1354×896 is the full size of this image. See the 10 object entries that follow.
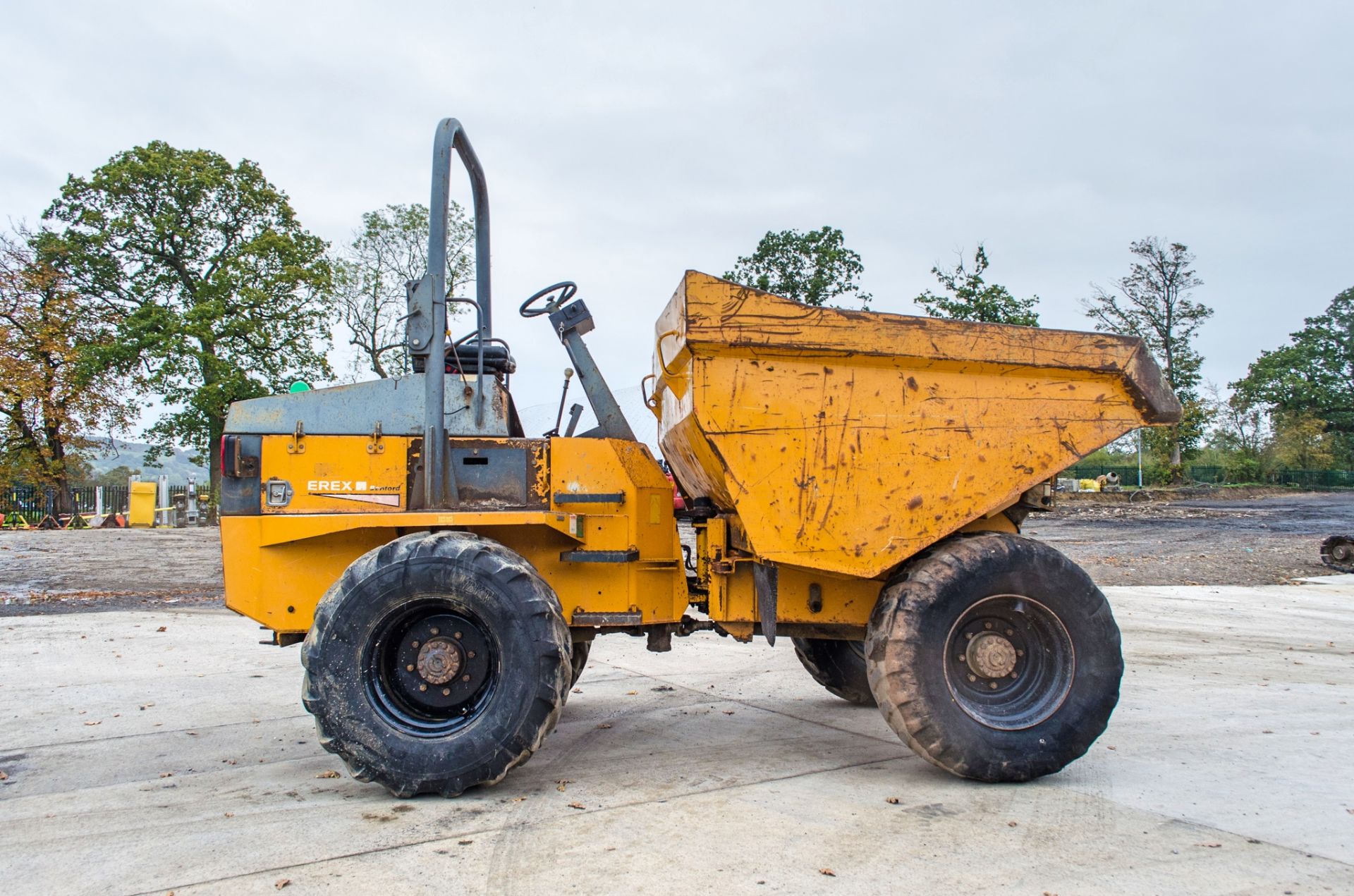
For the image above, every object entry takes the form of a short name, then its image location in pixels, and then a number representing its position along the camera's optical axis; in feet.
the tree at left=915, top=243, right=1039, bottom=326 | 126.93
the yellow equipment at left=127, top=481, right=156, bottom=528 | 93.76
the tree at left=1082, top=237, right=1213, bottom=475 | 168.14
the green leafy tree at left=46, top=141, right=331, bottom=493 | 102.42
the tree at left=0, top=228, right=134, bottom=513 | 101.55
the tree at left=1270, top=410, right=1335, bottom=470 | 178.29
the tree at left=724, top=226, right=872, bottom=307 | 115.75
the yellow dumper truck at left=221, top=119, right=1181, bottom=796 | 13.62
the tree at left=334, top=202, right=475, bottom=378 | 112.57
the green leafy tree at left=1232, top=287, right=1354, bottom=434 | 195.72
